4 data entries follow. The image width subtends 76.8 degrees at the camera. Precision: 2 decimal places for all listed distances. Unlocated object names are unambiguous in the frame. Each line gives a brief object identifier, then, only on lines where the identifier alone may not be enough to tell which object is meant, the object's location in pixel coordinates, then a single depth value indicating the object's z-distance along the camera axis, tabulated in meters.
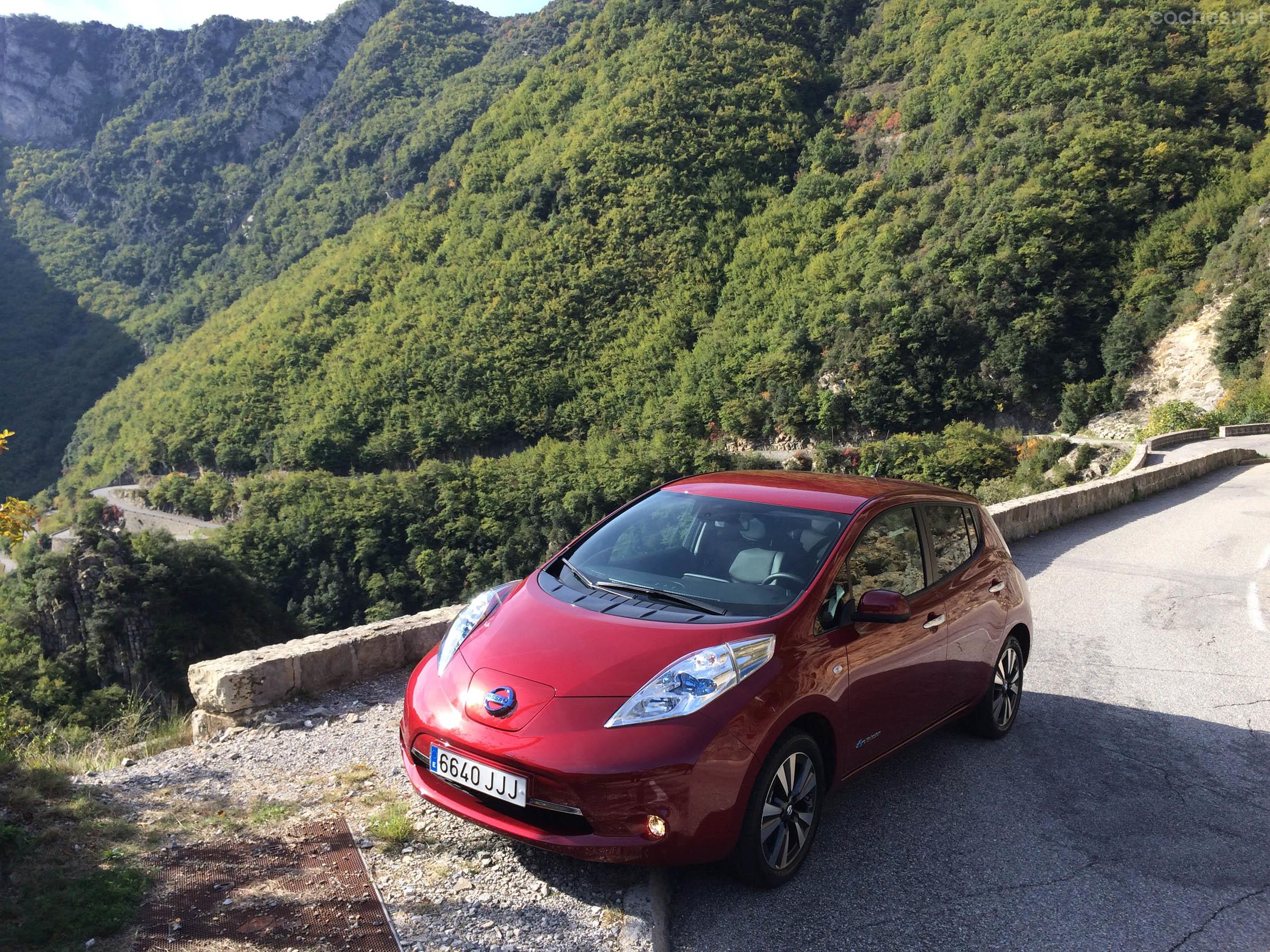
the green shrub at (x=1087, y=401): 51.94
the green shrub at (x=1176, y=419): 32.88
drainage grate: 2.58
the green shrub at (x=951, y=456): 47.59
